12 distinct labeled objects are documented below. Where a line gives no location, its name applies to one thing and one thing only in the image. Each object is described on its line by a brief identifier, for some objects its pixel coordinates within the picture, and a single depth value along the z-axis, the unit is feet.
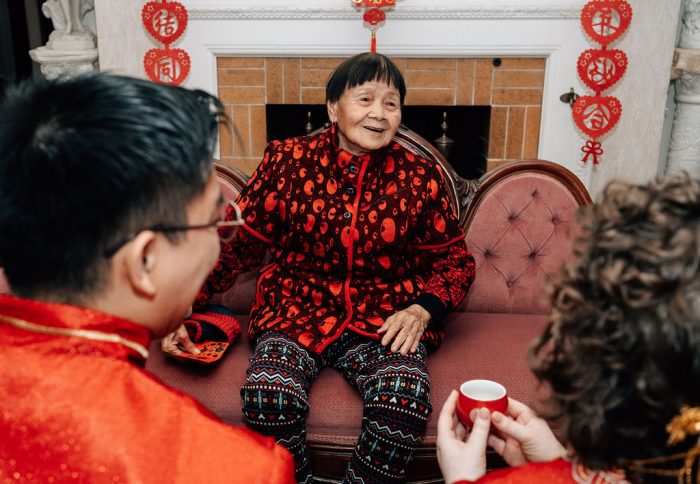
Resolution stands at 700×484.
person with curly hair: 2.22
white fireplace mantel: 11.28
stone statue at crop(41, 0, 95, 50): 11.46
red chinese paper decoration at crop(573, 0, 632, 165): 11.00
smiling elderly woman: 5.78
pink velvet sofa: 6.70
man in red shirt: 2.48
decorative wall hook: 11.51
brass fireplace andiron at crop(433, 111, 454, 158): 12.50
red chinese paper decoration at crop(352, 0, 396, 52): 10.95
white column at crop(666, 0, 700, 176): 11.35
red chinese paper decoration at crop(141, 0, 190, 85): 11.33
